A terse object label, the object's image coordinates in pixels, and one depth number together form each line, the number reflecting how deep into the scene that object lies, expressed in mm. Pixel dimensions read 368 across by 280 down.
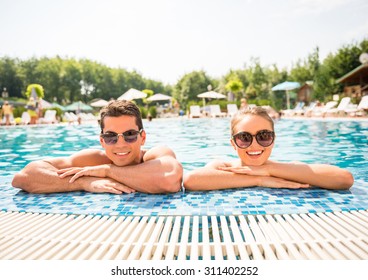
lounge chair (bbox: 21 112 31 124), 19138
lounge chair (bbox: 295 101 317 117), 18469
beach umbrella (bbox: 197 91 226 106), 28325
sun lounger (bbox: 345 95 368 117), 13448
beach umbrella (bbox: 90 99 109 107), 38156
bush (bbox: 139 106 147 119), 26739
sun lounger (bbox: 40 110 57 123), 20344
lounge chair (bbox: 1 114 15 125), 17719
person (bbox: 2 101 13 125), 17328
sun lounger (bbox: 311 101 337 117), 16992
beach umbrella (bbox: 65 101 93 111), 39219
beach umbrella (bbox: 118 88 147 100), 24495
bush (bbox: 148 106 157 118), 26522
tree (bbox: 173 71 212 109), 48688
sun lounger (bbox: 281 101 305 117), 20725
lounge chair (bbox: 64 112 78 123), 22561
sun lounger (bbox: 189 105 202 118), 23578
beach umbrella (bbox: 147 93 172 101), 32750
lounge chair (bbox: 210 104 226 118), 23469
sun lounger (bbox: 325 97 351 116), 15428
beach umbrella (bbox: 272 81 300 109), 24702
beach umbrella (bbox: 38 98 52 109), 29697
